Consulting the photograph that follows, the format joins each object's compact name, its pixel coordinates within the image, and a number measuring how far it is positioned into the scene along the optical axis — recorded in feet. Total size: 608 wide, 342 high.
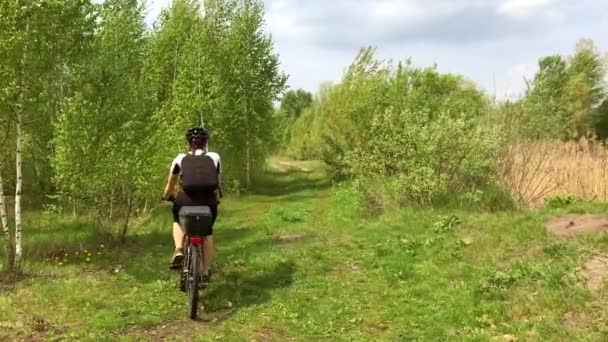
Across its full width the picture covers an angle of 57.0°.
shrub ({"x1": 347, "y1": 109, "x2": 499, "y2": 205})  48.03
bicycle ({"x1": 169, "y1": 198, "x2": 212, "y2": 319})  24.11
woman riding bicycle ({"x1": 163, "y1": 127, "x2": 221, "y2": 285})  25.35
